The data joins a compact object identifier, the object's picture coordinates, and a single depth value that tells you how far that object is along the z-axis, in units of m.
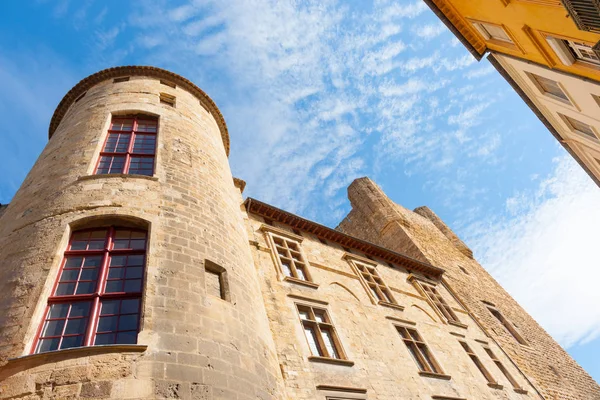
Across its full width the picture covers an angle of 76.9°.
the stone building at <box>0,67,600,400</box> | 4.95
